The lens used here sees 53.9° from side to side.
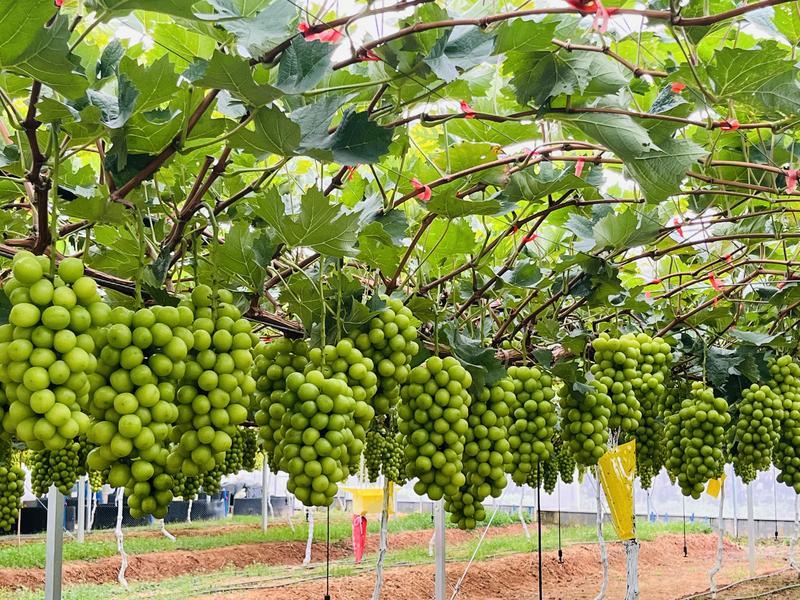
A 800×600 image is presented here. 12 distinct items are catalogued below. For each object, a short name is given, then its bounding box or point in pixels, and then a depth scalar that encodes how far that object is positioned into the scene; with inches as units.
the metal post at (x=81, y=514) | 525.0
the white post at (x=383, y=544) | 259.0
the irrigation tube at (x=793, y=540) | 415.5
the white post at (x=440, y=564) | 225.6
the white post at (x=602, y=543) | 333.7
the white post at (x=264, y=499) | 637.8
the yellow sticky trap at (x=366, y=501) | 373.1
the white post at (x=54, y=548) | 167.6
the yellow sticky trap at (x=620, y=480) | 183.8
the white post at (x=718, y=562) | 359.6
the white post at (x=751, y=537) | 406.6
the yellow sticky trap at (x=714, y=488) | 324.8
